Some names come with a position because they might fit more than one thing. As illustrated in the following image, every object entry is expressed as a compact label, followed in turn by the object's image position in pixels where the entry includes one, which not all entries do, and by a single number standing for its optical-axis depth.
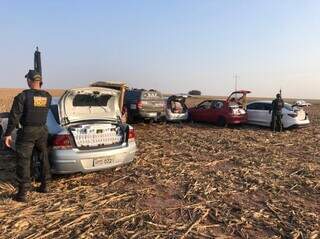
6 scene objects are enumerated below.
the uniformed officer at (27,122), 3.72
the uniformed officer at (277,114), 10.37
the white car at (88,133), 4.24
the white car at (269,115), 10.51
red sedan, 10.86
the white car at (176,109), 10.98
